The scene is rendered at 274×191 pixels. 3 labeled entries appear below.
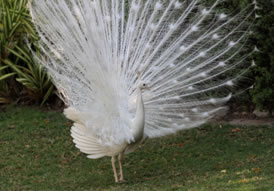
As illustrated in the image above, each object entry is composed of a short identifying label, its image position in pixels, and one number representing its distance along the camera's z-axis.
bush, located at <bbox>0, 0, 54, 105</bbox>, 20.89
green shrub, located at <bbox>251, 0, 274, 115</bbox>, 16.58
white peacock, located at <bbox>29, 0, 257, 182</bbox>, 12.30
